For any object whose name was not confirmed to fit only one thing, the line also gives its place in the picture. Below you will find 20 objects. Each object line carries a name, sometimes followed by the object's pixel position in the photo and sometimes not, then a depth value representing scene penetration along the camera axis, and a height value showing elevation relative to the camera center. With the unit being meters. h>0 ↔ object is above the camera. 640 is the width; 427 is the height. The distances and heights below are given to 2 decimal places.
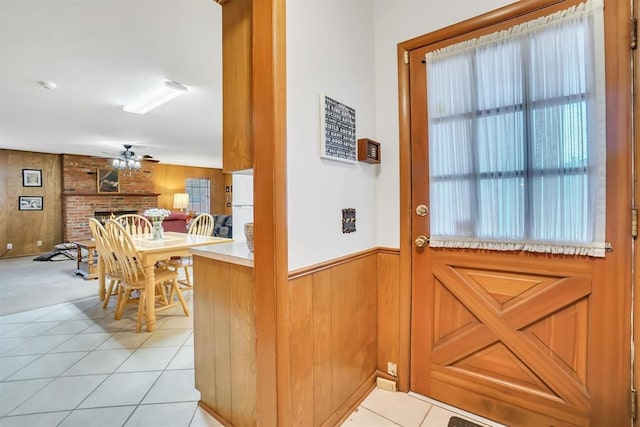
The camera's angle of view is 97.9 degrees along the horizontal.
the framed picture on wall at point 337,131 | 1.36 +0.42
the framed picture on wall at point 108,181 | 7.33 +0.85
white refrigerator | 4.31 +0.13
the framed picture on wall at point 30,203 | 6.36 +0.25
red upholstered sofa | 5.30 -0.21
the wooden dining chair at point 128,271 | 2.60 -0.57
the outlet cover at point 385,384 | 1.74 -1.10
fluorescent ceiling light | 3.03 +1.37
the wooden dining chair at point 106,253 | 2.89 -0.44
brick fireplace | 6.86 +0.46
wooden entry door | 1.20 -0.52
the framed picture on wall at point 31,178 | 6.40 +0.84
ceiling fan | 5.98 +1.14
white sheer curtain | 1.24 +0.36
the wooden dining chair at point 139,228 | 3.94 -0.25
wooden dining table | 2.58 -0.38
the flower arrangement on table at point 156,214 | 3.29 -0.02
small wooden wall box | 1.62 +0.36
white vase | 3.31 -0.21
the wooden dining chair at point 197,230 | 3.70 -0.26
